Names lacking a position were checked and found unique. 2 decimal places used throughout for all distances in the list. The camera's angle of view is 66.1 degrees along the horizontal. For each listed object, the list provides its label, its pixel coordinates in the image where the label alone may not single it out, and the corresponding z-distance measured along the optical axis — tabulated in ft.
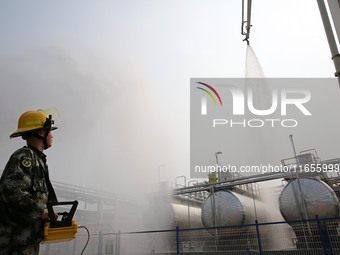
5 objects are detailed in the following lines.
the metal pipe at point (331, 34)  11.88
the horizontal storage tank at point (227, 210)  40.34
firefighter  6.77
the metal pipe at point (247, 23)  32.12
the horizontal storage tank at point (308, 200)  33.86
